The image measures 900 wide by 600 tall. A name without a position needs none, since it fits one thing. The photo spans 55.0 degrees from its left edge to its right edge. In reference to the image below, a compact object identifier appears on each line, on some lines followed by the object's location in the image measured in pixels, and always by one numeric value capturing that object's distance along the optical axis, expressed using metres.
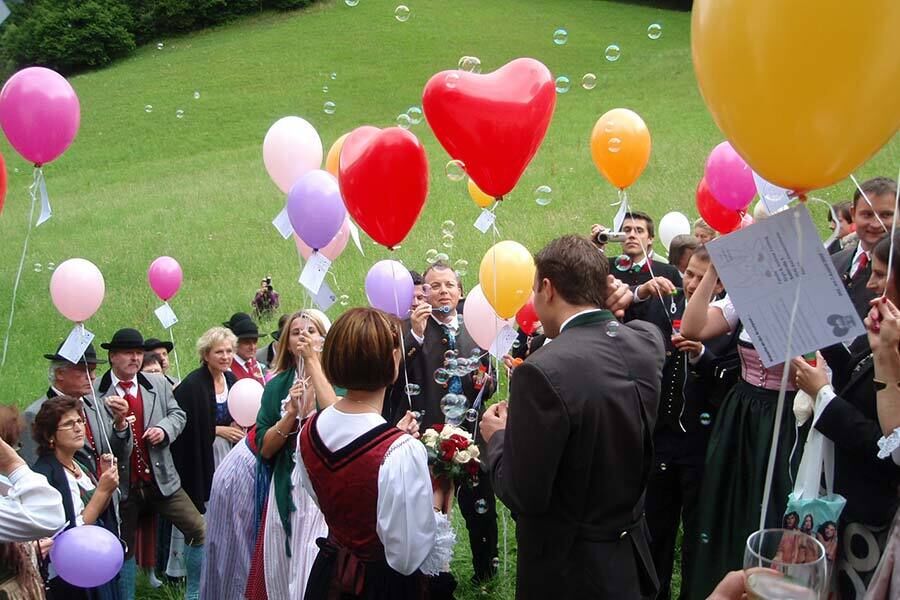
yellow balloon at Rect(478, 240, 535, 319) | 4.61
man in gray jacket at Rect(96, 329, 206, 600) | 5.16
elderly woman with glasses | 3.81
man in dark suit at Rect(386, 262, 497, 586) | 4.74
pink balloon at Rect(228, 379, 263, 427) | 5.04
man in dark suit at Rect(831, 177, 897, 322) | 3.47
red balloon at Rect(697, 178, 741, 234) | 5.72
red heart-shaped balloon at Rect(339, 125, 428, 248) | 4.12
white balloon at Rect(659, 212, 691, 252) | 7.14
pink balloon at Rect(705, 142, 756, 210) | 5.18
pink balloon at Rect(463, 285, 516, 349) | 4.84
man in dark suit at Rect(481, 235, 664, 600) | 2.66
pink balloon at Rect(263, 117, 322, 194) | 5.36
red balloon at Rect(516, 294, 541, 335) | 5.06
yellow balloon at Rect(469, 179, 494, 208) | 6.08
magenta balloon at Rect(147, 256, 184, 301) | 7.79
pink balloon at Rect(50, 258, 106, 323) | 5.43
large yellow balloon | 2.12
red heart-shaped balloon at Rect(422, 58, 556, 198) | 3.76
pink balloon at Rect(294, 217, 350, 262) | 5.27
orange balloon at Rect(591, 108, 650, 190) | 5.54
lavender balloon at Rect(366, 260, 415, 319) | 4.99
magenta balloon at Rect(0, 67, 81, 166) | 4.80
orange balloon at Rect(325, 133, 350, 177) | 5.74
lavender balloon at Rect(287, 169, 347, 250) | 4.57
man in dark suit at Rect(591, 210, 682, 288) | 5.03
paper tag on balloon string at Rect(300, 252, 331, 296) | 4.10
